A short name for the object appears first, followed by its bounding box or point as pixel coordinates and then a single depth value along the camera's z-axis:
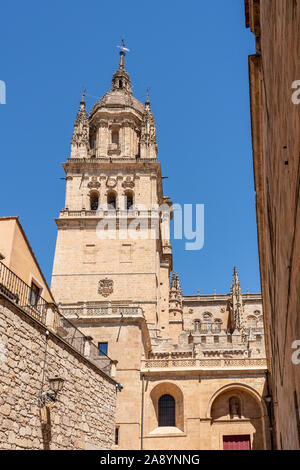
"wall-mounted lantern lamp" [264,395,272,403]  29.64
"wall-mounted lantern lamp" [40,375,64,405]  13.45
